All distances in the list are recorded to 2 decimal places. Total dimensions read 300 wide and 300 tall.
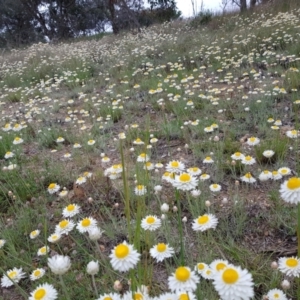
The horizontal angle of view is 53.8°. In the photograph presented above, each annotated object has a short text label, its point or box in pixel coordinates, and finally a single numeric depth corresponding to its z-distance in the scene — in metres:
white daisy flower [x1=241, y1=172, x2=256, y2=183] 0.56
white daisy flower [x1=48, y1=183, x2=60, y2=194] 0.61
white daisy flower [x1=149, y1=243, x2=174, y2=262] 0.36
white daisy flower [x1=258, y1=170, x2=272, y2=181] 0.53
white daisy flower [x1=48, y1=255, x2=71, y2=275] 0.28
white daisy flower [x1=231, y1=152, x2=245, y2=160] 0.63
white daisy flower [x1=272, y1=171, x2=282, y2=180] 0.53
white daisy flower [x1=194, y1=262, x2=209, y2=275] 0.36
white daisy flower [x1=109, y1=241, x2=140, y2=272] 0.27
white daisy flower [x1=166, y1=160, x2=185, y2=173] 0.46
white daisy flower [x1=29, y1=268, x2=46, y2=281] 0.43
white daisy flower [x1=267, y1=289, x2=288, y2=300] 0.33
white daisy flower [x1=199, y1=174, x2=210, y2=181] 0.61
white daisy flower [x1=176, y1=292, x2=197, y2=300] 0.28
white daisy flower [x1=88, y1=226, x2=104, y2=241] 0.32
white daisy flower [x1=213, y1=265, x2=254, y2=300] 0.23
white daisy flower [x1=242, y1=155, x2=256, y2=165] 0.59
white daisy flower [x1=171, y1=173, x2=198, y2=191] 0.39
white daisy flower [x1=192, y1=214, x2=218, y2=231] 0.36
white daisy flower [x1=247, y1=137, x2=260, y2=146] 0.65
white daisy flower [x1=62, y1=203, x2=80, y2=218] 0.48
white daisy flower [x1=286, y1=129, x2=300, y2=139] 0.68
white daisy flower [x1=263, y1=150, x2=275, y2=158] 0.63
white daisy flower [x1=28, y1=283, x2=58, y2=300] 0.31
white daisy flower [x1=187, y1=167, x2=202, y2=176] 0.53
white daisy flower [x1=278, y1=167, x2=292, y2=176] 0.53
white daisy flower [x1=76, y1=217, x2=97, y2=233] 0.40
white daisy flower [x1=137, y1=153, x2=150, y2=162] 0.66
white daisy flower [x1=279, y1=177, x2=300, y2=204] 0.31
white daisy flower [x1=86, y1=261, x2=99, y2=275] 0.29
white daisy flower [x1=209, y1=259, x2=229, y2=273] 0.28
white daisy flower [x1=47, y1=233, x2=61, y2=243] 0.44
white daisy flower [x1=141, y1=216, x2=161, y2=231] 0.40
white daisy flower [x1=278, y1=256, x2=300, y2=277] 0.33
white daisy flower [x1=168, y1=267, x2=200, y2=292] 0.27
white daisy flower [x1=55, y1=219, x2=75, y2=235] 0.43
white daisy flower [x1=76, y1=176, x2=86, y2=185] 0.65
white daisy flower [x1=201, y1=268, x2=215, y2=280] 0.35
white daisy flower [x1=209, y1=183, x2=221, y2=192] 0.56
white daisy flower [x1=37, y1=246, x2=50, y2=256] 0.50
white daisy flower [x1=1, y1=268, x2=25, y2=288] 0.42
